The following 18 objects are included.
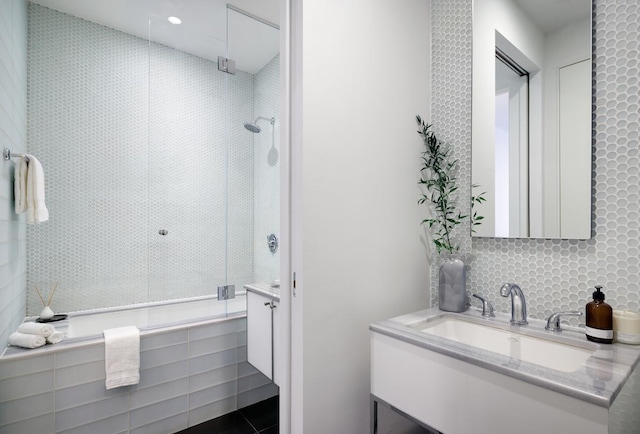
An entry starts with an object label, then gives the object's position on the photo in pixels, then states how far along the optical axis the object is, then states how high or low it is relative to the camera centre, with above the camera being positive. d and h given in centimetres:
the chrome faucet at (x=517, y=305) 127 -35
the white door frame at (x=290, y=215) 126 +1
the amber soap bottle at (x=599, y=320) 105 -34
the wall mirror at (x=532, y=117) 121 +42
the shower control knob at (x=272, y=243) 226 -19
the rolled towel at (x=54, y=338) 168 -65
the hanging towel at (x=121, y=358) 173 -79
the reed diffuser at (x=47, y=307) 216 -63
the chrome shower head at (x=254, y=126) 232 +66
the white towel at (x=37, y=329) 167 -60
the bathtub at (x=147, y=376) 156 -90
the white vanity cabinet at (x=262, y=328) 181 -67
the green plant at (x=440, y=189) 158 +14
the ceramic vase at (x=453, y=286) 146 -32
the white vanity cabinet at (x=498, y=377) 79 -48
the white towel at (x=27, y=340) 161 -64
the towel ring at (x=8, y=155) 171 +34
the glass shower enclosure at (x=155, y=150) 227 +50
